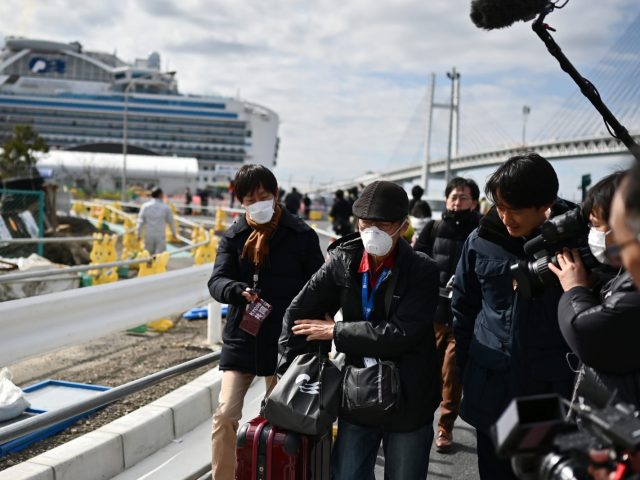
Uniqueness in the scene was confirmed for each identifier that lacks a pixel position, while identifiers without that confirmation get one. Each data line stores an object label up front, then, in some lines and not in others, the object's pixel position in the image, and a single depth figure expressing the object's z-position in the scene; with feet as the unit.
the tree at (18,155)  149.93
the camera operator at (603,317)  6.63
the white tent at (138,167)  248.32
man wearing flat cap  9.03
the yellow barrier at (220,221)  86.17
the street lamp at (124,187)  119.20
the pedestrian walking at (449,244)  15.51
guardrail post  21.23
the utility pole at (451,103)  139.74
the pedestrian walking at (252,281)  11.65
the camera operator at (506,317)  8.79
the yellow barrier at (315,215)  124.57
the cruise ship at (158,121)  341.21
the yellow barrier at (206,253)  38.07
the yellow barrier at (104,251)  35.78
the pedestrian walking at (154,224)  38.81
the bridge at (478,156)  153.99
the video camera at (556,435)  4.92
